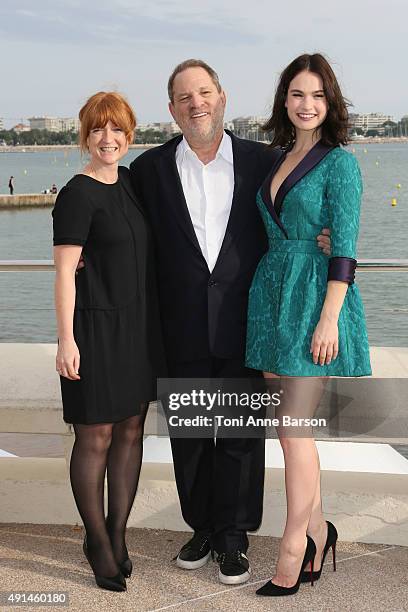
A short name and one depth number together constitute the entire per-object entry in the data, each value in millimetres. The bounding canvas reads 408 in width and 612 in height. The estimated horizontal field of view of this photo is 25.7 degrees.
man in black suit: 2828
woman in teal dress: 2498
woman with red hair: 2621
